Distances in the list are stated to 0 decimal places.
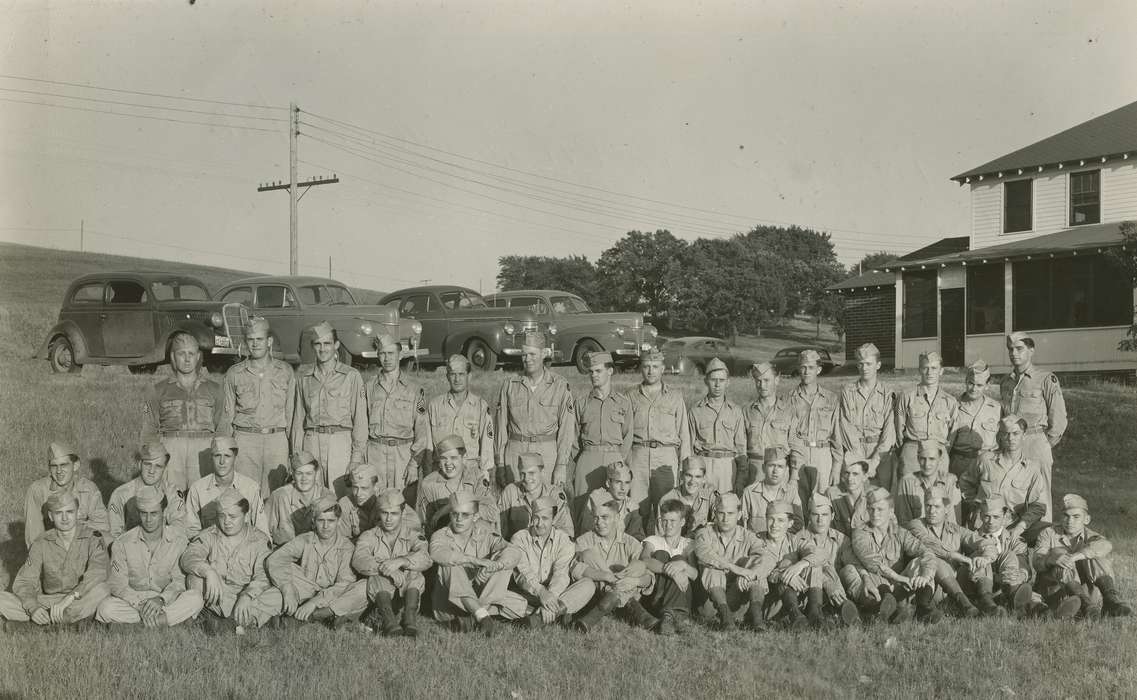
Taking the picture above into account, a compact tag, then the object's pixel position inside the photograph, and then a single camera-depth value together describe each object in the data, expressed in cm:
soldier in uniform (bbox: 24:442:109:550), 672
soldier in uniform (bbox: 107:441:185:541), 692
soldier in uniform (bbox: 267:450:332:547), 702
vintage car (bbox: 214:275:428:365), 1460
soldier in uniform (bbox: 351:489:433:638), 635
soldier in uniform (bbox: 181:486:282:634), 637
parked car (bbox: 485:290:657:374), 1577
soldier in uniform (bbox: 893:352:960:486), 805
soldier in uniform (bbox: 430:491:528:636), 643
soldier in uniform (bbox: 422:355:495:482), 793
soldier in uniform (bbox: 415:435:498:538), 714
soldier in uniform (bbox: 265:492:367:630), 645
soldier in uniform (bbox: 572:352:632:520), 789
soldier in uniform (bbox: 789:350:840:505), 816
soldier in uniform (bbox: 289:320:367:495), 780
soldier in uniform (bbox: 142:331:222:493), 768
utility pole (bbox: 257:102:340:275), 2359
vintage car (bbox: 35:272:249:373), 1445
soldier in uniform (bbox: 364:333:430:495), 787
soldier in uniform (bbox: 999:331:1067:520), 804
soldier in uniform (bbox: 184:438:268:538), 696
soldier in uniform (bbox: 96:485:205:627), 628
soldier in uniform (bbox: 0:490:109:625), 621
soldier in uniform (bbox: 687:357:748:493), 799
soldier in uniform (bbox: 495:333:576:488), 781
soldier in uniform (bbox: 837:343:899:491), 812
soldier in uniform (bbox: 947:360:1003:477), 810
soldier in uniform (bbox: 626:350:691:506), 788
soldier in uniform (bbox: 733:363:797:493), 814
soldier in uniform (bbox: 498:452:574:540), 698
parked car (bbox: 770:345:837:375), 2237
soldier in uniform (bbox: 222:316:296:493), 775
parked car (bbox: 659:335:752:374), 1829
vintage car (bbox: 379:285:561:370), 1533
